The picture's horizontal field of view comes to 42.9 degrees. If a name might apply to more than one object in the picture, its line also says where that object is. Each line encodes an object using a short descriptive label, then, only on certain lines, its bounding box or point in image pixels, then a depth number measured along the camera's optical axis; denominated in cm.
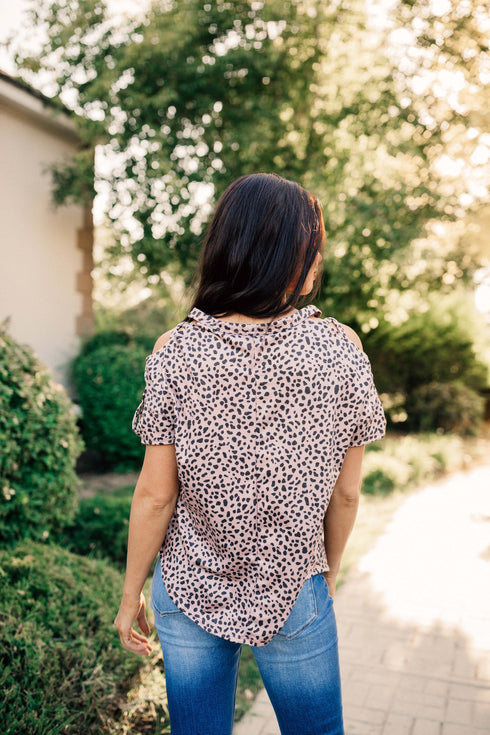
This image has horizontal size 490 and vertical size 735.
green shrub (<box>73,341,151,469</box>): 651
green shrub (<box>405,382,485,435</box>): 1040
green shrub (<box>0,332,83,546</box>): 344
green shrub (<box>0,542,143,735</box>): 230
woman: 129
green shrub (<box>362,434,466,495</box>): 723
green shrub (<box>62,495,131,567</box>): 418
